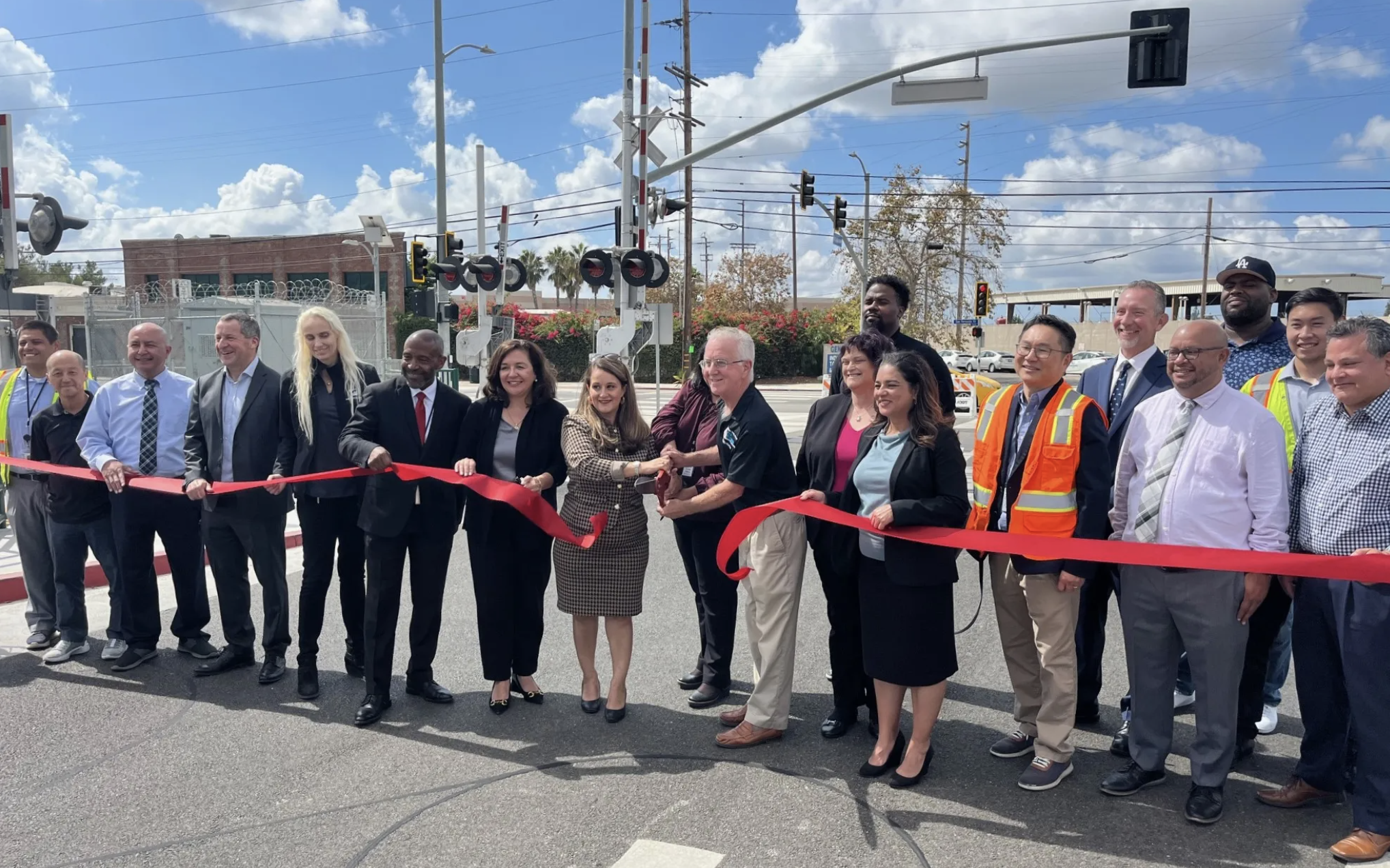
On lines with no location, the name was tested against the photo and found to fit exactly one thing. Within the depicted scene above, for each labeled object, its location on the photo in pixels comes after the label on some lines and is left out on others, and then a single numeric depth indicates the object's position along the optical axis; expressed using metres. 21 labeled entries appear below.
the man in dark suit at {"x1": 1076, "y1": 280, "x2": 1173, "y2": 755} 4.66
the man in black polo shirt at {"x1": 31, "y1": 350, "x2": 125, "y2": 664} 5.93
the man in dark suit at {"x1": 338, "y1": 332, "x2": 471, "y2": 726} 5.07
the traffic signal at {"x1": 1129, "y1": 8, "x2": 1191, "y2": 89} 12.35
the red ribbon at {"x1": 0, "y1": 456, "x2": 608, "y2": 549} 4.90
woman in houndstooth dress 4.95
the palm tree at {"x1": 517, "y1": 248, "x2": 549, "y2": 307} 82.38
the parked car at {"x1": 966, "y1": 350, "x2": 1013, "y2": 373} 57.06
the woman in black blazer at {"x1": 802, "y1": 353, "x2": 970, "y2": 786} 4.14
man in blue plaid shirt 3.59
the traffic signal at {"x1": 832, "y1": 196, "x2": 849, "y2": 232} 30.11
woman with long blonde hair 5.37
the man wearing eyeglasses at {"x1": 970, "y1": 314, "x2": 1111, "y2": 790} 4.11
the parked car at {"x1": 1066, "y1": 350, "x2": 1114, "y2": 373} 50.66
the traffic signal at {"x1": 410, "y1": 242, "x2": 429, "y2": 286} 22.70
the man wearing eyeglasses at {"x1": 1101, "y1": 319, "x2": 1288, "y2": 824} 3.79
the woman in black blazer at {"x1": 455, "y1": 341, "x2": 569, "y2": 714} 5.07
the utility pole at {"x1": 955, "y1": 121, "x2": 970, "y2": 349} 40.78
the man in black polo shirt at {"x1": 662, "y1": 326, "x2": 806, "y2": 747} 4.67
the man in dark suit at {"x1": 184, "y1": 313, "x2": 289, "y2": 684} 5.57
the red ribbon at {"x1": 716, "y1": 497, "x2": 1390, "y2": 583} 3.59
